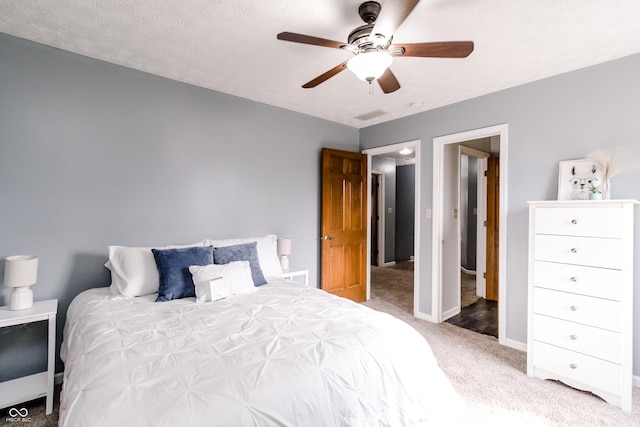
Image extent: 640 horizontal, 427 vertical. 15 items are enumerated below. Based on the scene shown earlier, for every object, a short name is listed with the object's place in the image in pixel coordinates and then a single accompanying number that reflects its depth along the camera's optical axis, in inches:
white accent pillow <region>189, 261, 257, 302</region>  84.6
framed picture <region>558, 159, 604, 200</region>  93.3
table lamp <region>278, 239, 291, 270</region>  130.5
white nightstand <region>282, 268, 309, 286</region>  124.7
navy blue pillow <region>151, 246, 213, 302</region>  85.9
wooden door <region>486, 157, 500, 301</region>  171.6
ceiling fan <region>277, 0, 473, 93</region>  62.8
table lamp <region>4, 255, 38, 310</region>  74.7
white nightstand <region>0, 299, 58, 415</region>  73.4
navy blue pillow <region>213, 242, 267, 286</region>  99.9
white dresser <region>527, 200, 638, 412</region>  78.8
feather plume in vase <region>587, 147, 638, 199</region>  87.9
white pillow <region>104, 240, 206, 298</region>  88.1
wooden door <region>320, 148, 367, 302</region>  152.1
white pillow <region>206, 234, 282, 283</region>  110.4
